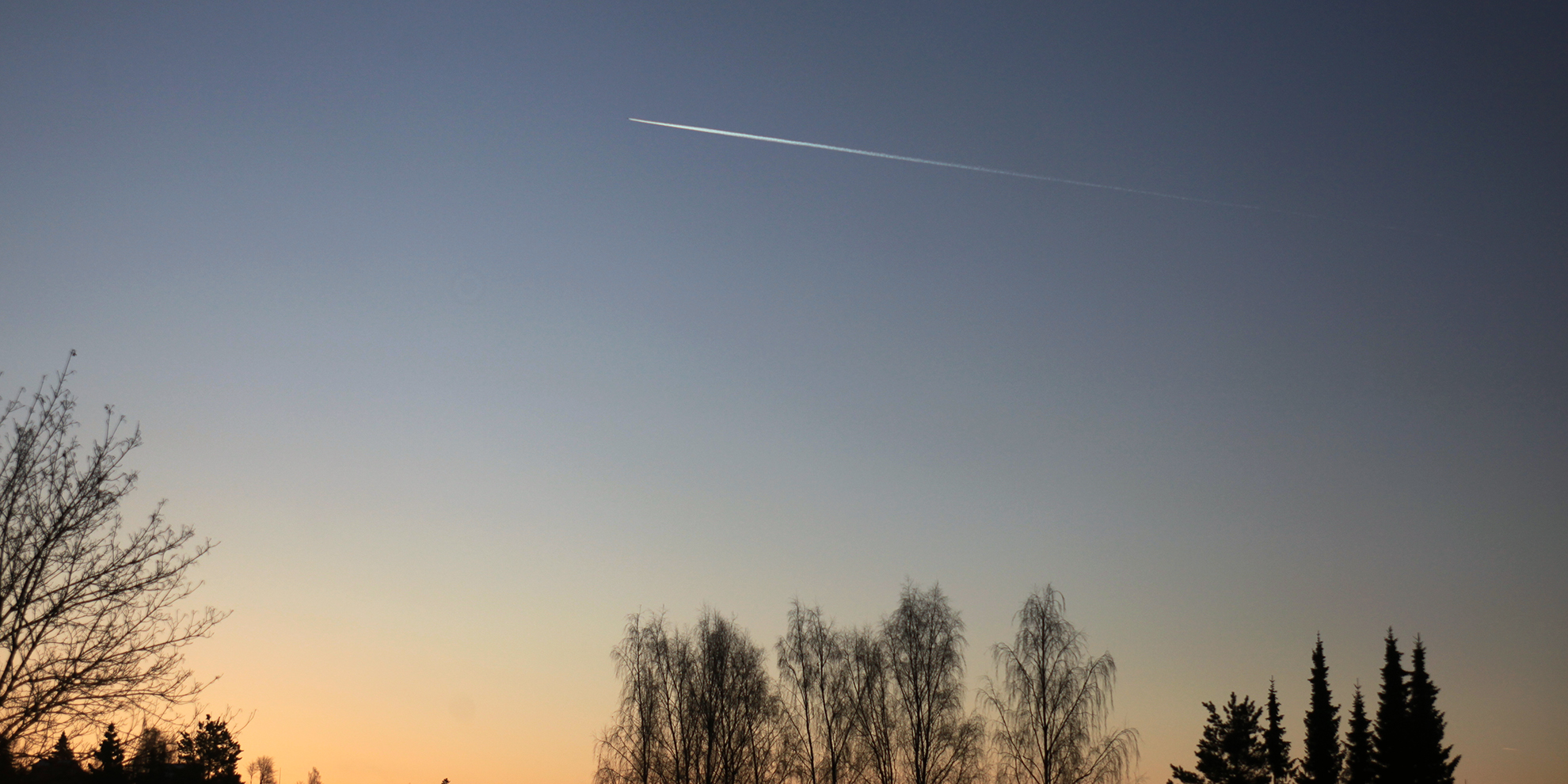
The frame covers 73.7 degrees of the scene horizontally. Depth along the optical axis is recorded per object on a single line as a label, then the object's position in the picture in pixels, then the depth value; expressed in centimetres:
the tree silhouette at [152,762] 2388
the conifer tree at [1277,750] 6700
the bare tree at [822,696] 5103
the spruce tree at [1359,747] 6406
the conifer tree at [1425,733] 6009
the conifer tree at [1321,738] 6669
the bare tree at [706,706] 5150
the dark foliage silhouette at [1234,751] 6169
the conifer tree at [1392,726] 5988
